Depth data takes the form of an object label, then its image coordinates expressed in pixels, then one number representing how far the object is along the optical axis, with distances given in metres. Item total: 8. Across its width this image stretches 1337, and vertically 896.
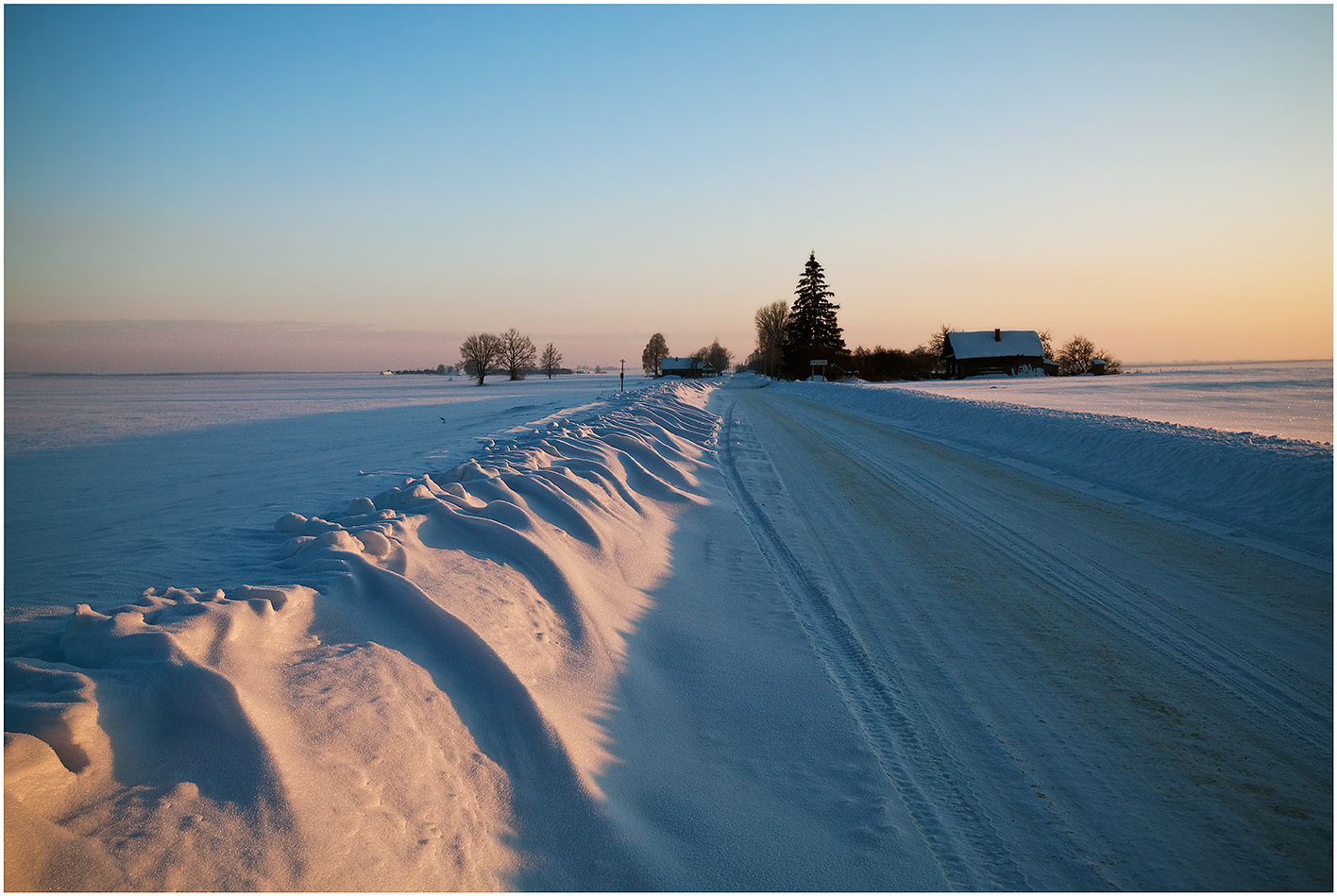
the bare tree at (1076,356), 75.44
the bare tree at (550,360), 132.12
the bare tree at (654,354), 140.75
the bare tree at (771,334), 88.75
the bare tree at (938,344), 75.26
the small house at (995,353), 67.38
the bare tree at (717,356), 168.88
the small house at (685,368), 118.31
